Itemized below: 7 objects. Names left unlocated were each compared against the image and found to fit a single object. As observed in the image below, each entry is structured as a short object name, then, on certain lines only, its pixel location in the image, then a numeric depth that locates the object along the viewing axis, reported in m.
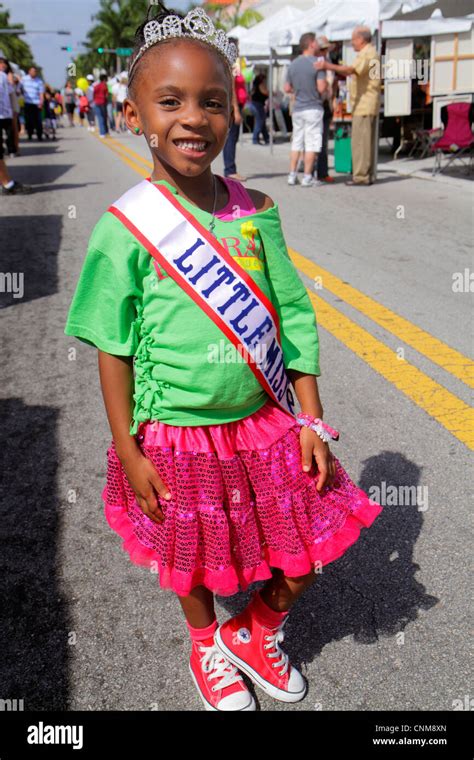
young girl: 1.61
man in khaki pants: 9.58
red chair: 9.87
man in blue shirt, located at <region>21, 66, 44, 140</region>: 18.94
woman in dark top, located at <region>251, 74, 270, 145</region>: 17.31
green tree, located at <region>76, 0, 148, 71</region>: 58.56
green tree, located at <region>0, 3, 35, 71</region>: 61.07
